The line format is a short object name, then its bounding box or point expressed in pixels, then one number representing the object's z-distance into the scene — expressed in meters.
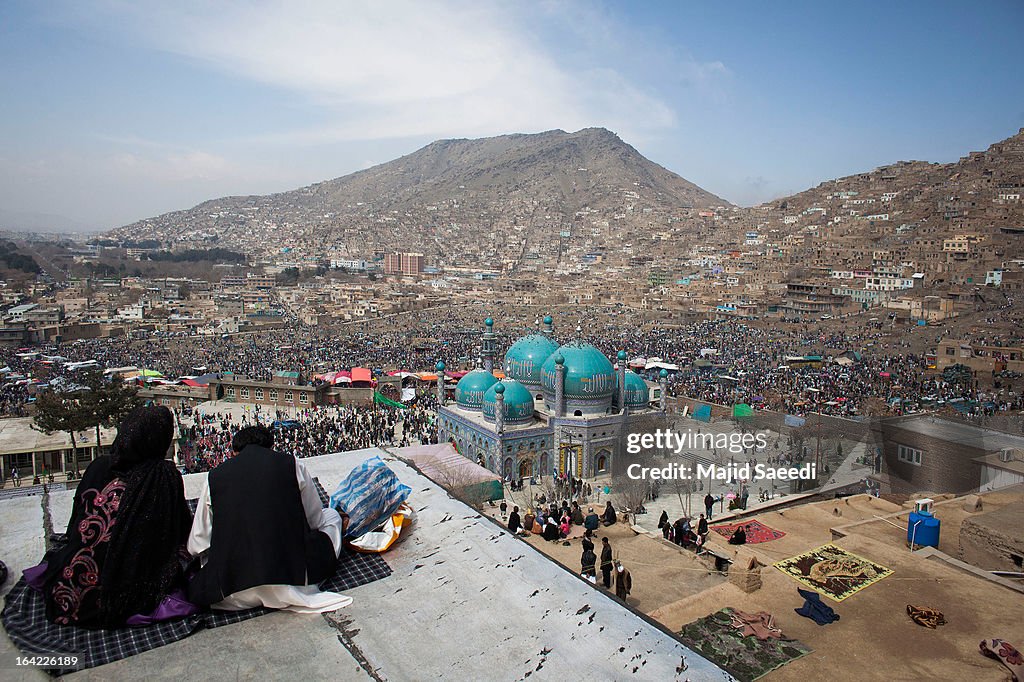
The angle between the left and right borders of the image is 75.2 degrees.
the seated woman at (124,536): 3.40
